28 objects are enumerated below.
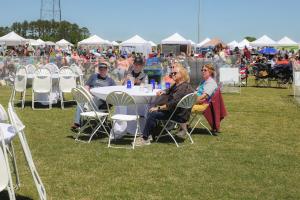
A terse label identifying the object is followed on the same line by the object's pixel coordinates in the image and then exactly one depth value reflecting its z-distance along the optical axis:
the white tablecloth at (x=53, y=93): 12.03
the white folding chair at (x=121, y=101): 7.07
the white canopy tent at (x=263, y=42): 37.84
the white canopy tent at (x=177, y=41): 34.31
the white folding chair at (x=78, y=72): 13.42
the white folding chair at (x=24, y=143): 3.90
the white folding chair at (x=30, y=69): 13.08
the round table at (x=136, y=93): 7.55
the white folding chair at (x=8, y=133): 4.04
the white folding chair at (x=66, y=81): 11.93
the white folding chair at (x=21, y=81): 12.02
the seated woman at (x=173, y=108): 7.39
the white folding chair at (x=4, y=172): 3.51
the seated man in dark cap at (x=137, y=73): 9.52
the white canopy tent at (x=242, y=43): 44.46
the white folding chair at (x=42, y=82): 11.59
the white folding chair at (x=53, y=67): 13.67
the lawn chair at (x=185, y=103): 7.16
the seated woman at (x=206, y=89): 8.31
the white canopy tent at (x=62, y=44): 49.28
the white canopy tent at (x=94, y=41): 38.25
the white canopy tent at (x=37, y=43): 48.17
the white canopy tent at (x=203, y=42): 41.11
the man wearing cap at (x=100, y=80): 9.10
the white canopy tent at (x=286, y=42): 39.66
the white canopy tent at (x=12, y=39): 37.62
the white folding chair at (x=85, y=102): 7.49
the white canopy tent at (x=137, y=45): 35.88
